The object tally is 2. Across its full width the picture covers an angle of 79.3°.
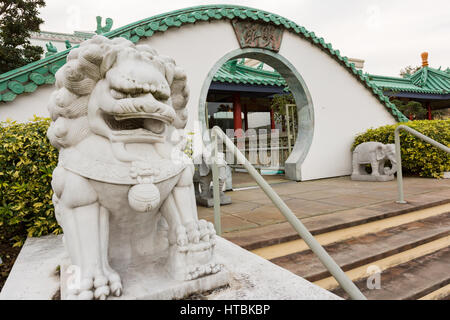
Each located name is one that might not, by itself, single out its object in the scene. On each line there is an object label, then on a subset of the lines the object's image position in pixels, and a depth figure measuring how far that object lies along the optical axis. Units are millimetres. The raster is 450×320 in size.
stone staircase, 1926
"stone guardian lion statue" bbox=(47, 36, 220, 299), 1123
